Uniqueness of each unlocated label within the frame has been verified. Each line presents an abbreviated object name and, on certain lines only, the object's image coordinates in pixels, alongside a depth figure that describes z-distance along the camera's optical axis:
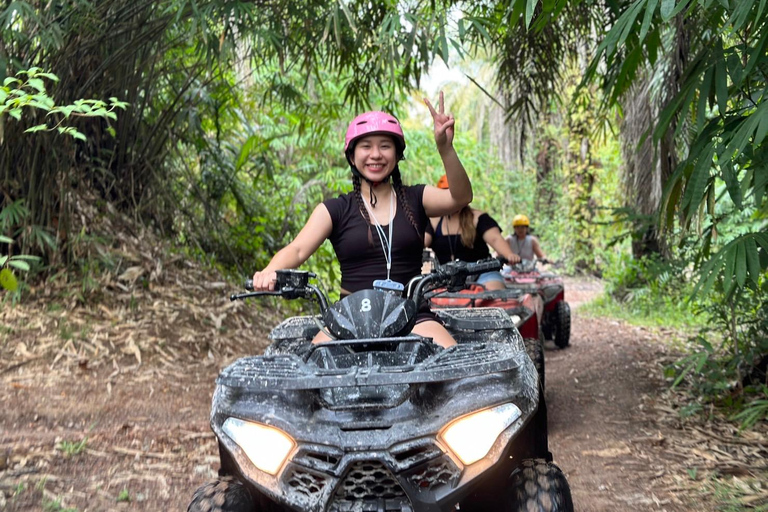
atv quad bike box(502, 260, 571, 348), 8.09
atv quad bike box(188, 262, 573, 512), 1.95
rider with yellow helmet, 9.94
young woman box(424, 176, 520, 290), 5.54
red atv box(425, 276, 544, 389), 4.51
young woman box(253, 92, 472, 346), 3.01
